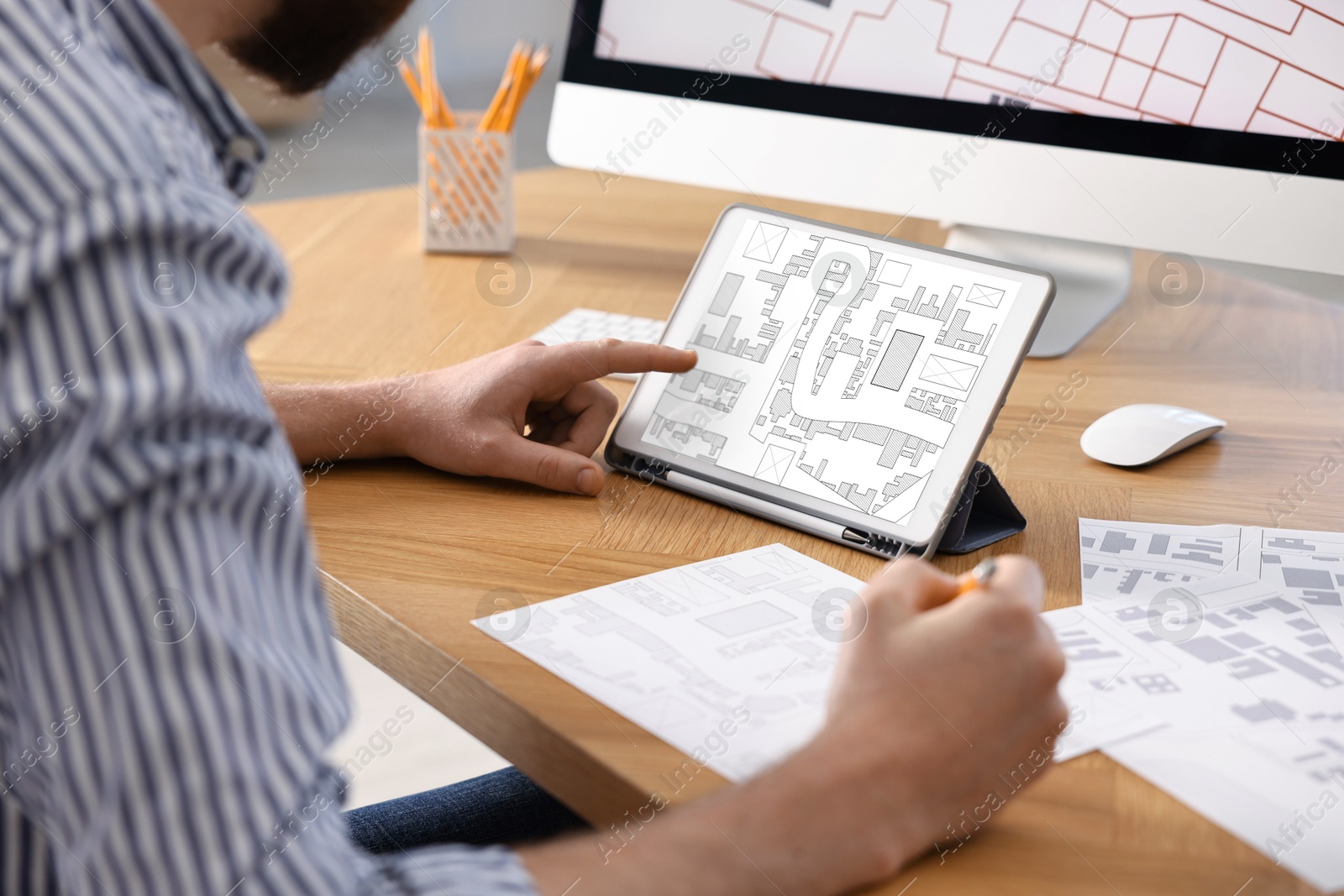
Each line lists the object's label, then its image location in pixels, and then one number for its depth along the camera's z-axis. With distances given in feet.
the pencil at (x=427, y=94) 4.19
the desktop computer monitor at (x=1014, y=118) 3.00
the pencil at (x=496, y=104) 4.20
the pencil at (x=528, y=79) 4.26
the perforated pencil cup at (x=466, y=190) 4.24
